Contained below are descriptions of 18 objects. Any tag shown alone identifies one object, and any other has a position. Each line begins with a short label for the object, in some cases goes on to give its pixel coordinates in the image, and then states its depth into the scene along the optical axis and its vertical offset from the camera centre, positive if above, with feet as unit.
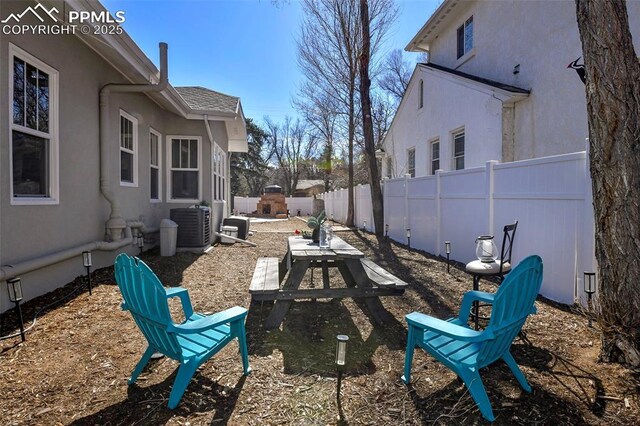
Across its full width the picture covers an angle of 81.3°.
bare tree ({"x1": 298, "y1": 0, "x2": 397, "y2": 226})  43.01 +20.03
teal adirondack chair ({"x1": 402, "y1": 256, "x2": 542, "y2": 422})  6.91 -2.48
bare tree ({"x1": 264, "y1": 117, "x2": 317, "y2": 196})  147.74 +22.24
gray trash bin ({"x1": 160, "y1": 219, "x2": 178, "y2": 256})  23.58 -1.95
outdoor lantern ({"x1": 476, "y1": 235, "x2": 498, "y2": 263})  12.61 -1.50
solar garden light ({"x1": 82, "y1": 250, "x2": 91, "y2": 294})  14.24 -2.03
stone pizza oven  84.38 +0.28
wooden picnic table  11.40 -2.46
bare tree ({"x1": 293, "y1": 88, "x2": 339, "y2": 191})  56.31 +16.30
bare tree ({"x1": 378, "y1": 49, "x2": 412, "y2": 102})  89.20 +31.83
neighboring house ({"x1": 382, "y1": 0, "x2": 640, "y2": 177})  23.27 +9.28
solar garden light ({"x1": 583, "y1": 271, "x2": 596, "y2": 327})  11.16 -2.45
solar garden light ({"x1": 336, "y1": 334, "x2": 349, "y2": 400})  7.72 -2.97
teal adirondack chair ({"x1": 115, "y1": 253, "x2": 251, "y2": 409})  7.22 -2.42
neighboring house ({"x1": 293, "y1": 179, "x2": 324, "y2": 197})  137.18 +6.37
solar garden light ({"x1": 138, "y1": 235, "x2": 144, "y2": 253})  22.39 -2.14
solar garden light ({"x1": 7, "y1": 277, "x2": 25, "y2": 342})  9.98 -2.31
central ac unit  25.36 -1.32
